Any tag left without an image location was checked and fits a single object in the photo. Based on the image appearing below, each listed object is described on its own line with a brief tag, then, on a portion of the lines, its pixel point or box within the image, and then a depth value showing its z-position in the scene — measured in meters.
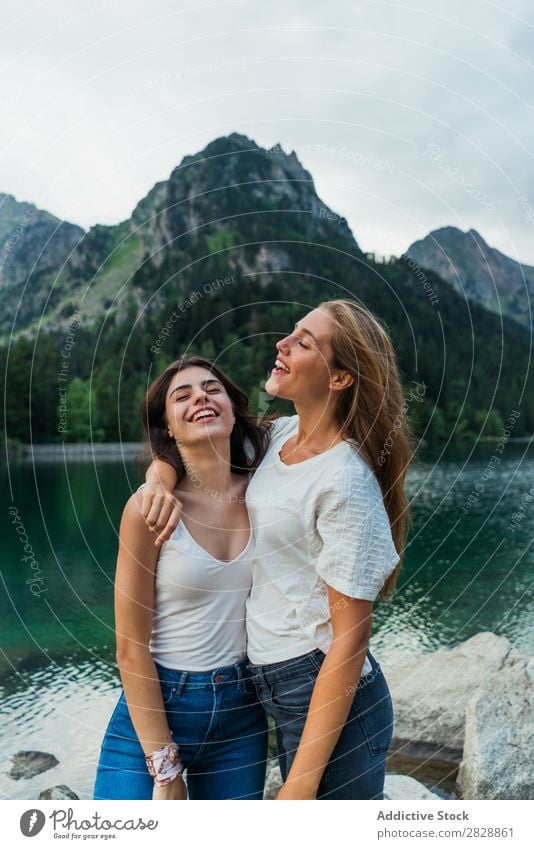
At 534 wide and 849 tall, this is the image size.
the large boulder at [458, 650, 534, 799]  2.52
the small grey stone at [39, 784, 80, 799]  2.99
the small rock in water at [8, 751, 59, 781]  3.67
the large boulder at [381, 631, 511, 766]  3.51
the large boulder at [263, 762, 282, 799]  2.92
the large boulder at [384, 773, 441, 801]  2.55
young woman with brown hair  1.39
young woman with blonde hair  1.28
